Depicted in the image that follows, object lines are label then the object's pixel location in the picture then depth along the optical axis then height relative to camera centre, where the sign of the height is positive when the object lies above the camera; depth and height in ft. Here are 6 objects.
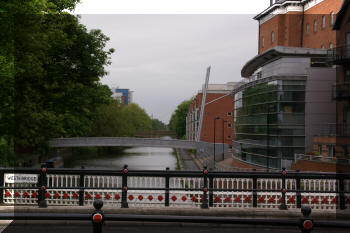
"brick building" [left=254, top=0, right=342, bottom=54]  189.16 +52.38
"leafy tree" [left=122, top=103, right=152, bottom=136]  513.94 +8.05
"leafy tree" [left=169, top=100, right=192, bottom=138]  479.00 +5.72
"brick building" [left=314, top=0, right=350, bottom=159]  111.34 +7.36
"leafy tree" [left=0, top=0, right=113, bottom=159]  64.69 +10.07
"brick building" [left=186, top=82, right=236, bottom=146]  297.33 +8.91
